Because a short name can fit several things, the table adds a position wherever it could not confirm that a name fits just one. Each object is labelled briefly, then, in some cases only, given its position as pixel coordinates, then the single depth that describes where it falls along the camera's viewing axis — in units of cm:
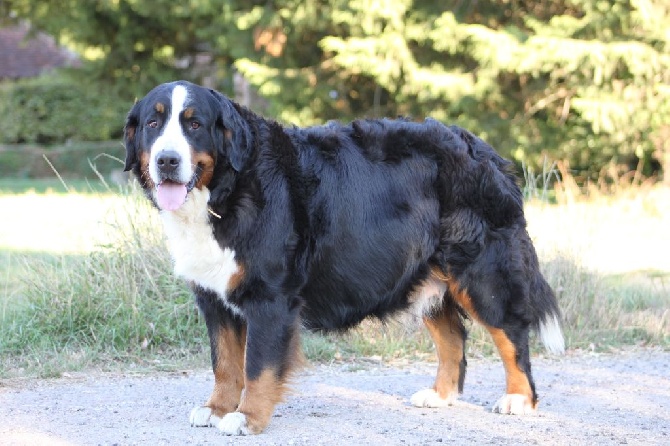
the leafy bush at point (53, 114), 2908
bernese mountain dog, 511
